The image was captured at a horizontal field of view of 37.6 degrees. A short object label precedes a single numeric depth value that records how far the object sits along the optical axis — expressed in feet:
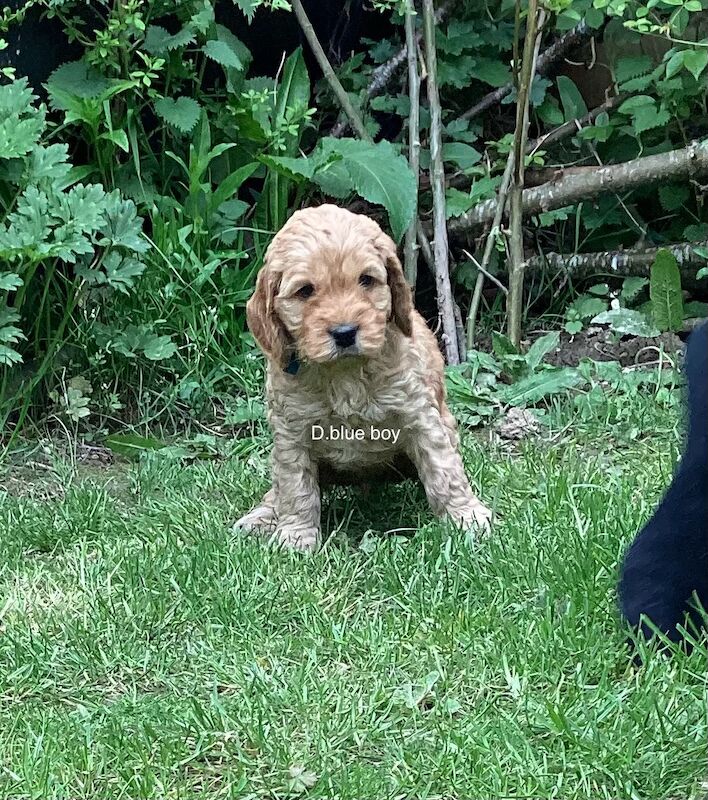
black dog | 7.68
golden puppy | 10.00
